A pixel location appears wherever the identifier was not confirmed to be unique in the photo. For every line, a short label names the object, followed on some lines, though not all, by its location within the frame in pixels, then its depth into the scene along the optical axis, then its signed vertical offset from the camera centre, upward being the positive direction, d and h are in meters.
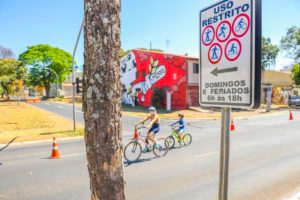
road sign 1.92 +0.26
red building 34.09 +1.70
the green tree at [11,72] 60.44 +4.03
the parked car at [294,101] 40.81 -1.69
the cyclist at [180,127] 12.47 -1.66
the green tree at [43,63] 61.66 +6.04
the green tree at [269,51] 54.50 +7.37
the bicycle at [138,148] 10.07 -2.18
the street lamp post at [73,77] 15.12 +0.79
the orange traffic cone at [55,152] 10.76 -2.36
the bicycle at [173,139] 12.30 -2.21
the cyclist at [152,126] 10.54 -1.36
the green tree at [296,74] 44.03 +2.35
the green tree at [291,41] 49.38 +8.67
